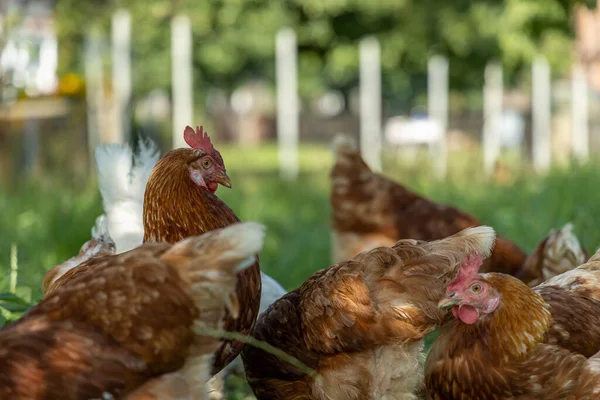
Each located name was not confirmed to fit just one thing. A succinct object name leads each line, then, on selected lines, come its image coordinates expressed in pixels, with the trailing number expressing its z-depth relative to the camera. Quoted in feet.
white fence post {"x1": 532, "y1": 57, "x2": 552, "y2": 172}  54.80
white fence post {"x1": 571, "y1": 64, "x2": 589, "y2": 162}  56.65
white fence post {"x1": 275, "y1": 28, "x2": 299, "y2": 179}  47.95
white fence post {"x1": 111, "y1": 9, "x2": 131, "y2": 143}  39.29
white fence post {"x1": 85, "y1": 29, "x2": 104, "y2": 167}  40.01
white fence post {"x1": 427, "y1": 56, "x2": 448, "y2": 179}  53.31
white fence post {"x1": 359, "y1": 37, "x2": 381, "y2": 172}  51.55
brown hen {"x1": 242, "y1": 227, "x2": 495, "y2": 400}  12.14
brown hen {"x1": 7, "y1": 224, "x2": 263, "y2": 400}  9.43
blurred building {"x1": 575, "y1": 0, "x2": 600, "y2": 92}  69.21
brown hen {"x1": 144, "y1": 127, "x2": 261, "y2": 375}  12.33
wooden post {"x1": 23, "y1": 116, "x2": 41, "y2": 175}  38.43
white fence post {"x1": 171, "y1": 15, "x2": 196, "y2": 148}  42.09
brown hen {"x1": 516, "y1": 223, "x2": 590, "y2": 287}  17.25
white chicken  16.39
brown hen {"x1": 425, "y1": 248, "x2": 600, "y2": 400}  11.72
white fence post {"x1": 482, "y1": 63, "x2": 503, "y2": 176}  50.31
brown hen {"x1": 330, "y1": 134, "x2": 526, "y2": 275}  21.72
